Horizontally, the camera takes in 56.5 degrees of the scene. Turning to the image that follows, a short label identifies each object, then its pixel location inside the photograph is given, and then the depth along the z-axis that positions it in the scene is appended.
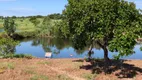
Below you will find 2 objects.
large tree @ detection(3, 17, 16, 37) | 41.29
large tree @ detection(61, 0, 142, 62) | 10.13
